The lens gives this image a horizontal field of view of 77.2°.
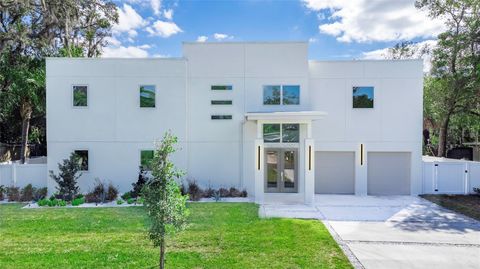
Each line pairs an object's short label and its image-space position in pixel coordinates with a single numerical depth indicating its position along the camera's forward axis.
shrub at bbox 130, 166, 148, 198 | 13.90
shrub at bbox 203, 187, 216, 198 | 14.61
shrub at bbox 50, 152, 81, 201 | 13.84
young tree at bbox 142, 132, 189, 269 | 5.89
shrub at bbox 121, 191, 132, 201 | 14.11
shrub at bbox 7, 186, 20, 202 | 14.05
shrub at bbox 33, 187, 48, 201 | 14.21
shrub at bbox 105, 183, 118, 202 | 14.22
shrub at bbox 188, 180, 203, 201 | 14.29
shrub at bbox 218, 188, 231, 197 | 14.75
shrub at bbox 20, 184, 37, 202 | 14.07
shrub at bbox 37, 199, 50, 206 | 13.07
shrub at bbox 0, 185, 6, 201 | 14.25
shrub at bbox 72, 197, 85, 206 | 13.29
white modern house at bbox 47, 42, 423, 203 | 15.16
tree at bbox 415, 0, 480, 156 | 16.98
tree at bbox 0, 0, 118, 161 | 17.73
